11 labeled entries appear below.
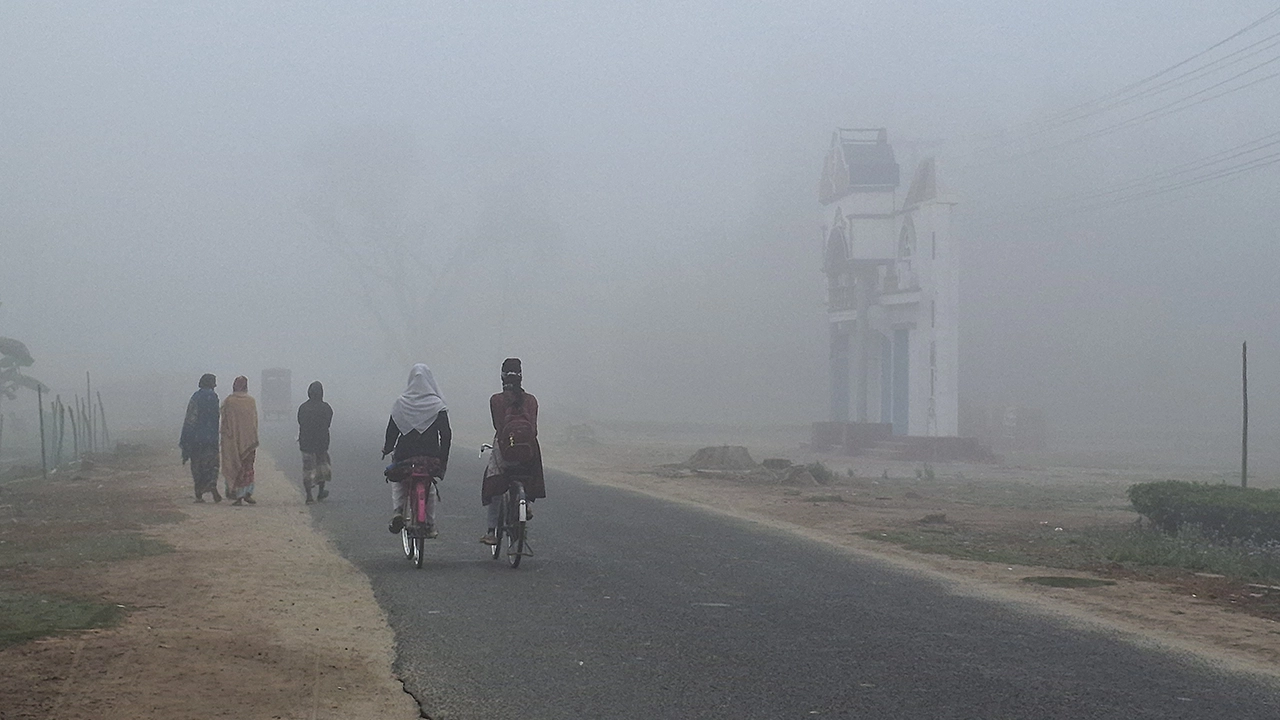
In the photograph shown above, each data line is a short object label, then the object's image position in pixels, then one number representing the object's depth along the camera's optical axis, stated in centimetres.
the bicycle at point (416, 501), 1243
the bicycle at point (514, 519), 1241
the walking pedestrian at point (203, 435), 2089
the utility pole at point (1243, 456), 1942
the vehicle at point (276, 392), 7788
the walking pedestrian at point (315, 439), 2069
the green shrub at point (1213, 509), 1692
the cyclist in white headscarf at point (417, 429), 1282
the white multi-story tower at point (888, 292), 5109
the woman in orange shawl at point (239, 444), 2080
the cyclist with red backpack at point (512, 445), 1255
